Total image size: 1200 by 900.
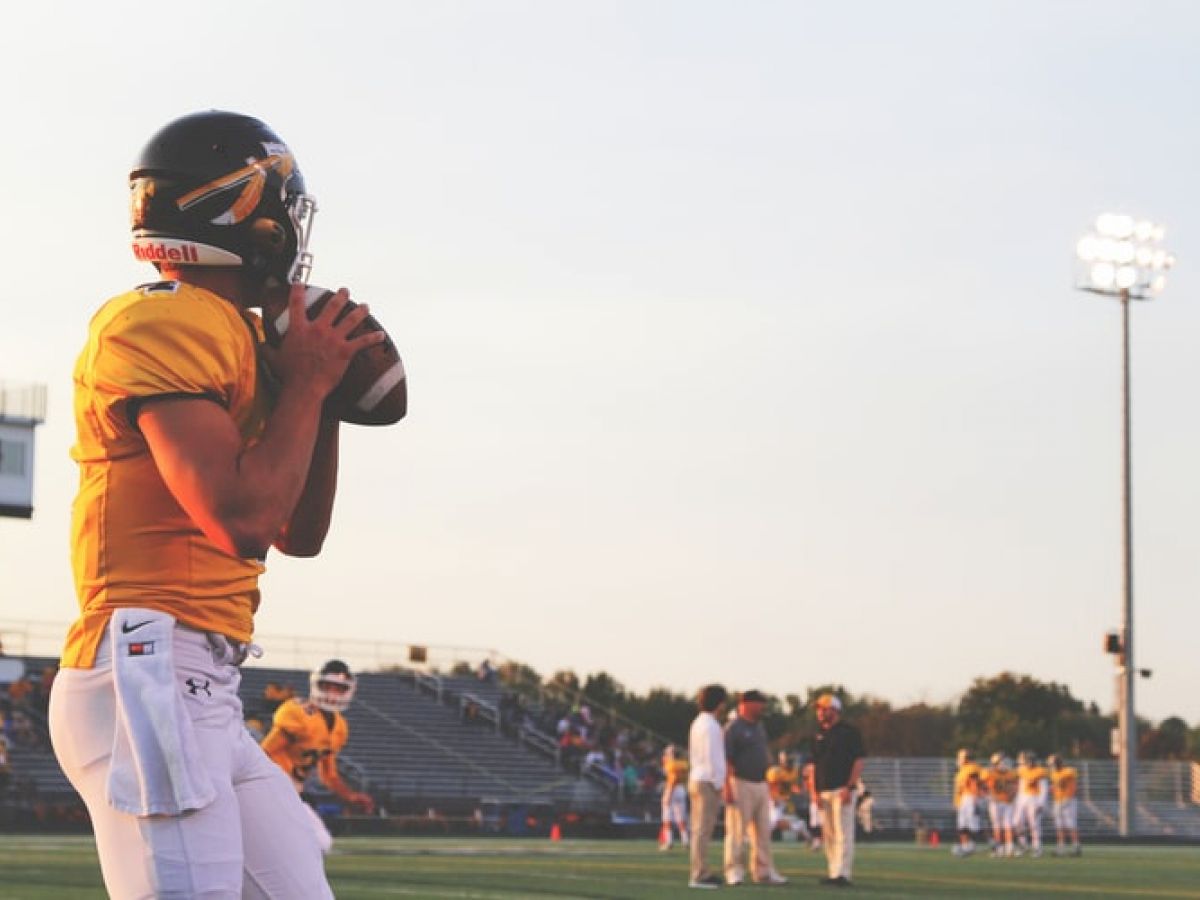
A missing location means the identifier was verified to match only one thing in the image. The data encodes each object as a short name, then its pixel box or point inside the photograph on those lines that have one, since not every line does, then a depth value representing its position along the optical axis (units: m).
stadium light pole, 41.00
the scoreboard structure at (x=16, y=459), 51.56
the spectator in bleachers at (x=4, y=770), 35.19
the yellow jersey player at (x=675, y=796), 30.47
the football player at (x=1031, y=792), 32.34
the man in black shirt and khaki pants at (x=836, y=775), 18.78
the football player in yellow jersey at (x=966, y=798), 28.92
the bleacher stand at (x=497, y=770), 38.97
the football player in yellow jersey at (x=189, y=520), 3.51
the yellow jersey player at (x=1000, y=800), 30.69
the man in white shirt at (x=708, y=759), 18.92
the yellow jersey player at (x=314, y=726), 16.09
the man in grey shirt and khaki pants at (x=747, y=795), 18.84
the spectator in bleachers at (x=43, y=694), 39.98
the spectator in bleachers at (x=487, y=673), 52.78
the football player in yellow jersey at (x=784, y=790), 39.23
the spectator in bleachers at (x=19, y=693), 40.06
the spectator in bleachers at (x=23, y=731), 39.03
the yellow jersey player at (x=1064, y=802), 32.69
